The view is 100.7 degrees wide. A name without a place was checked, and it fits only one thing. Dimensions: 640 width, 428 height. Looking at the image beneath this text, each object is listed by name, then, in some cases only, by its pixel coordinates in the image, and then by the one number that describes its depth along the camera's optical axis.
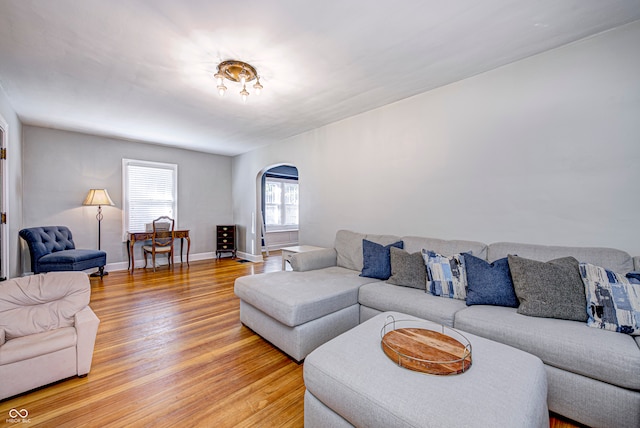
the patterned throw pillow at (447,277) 2.24
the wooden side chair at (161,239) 5.16
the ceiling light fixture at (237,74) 2.49
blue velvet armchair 3.74
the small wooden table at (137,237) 5.02
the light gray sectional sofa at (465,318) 1.41
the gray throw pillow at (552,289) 1.74
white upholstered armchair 1.66
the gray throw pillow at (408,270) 2.49
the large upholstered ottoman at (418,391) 0.97
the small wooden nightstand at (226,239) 6.36
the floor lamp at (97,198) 4.67
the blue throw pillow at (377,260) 2.80
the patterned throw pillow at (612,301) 1.55
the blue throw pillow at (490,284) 2.01
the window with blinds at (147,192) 5.30
